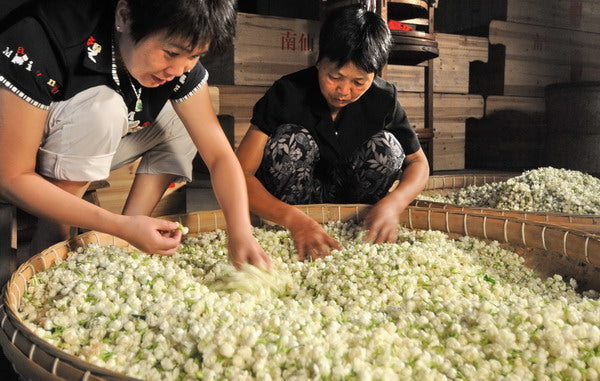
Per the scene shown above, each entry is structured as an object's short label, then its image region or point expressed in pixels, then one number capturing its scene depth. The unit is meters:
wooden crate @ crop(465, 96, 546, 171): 4.41
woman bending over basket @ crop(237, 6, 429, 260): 1.55
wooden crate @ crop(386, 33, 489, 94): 3.90
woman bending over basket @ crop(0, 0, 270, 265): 1.08
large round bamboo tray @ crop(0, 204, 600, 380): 0.74
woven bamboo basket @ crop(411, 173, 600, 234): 1.68
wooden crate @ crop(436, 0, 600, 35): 4.33
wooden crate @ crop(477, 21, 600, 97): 4.30
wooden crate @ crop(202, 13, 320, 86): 3.23
